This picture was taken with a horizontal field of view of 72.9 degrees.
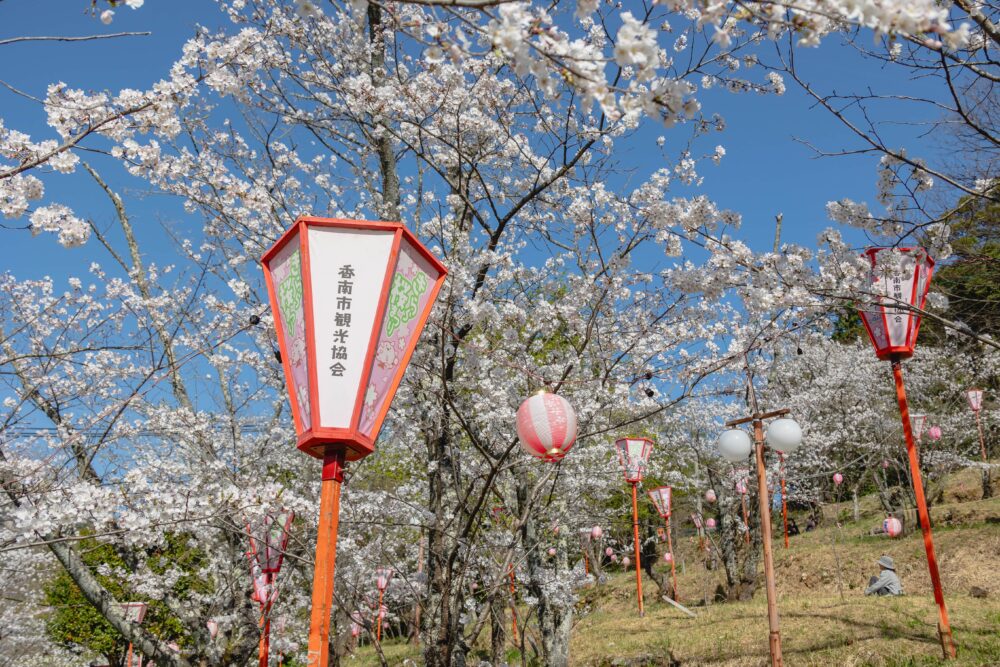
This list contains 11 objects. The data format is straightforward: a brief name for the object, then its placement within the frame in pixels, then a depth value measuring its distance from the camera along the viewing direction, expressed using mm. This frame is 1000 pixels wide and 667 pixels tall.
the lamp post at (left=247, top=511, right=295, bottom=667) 6258
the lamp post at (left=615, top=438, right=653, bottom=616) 10523
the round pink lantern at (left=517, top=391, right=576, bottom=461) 4133
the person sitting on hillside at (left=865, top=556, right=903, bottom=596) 10617
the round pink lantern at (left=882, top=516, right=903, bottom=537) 14938
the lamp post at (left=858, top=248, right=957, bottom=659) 5324
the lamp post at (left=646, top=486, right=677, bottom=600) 14688
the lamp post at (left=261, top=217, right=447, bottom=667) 3238
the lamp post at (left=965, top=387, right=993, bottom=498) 14894
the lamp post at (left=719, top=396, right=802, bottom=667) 6848
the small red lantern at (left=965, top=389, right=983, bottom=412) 14891
